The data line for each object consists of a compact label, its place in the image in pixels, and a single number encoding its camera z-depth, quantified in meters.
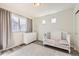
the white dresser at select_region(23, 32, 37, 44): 2.54
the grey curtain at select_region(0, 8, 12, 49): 1.77
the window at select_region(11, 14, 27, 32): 2.26
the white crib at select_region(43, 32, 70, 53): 1.72
